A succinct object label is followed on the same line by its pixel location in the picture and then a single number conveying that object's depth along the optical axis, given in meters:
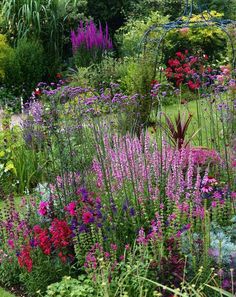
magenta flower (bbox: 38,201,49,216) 4.50
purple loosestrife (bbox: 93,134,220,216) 4.40
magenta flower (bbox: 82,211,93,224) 4.10
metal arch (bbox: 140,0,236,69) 8.02
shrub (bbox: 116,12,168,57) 12.99
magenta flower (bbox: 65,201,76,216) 4.16
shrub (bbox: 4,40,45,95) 12.17
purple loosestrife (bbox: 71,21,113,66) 12.11
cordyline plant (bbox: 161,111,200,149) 6.18
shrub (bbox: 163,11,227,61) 12.81
